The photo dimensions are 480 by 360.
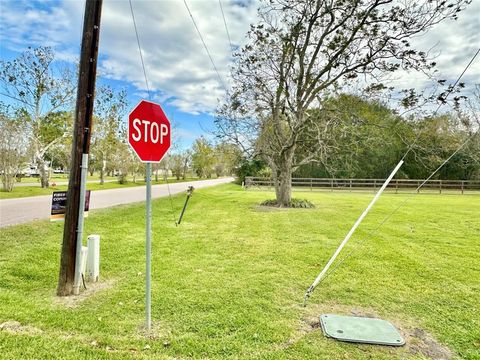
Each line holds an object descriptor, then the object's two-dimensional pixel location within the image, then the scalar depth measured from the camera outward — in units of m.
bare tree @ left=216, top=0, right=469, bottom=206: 11.51
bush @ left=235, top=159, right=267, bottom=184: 30.18
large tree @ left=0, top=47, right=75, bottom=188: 18.48
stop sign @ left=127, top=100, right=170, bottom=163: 2.76
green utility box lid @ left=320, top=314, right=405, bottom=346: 2.76
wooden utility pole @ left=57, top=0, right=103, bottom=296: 3.61
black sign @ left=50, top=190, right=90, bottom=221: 3.88
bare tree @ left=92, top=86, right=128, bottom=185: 23.70
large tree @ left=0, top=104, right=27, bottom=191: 16.33
